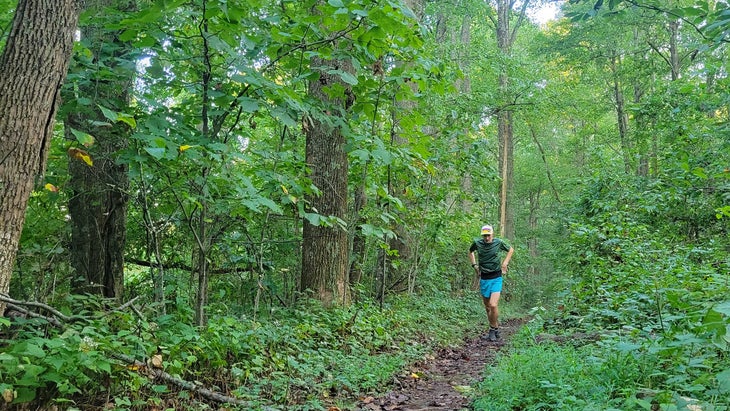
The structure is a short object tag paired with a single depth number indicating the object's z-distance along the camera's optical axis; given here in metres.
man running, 8.84
